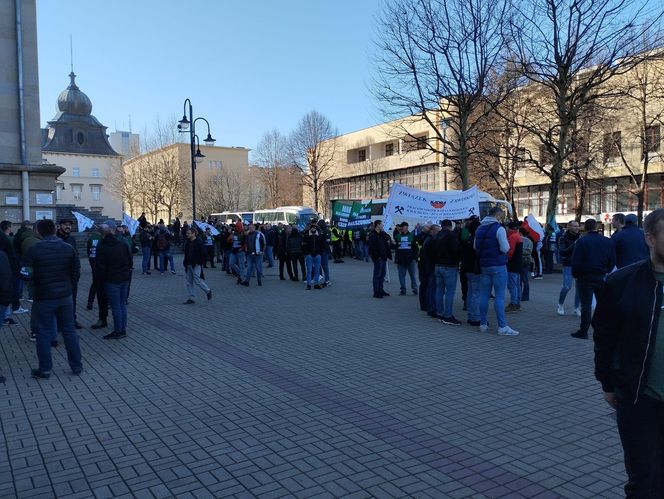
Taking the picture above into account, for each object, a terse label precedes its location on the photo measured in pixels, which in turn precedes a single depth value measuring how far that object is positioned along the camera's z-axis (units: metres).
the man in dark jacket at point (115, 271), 8.81
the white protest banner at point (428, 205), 13.47
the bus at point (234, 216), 48.41
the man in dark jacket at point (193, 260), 12.82
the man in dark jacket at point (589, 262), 8.57
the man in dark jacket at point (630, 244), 8.40
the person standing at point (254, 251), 16.36
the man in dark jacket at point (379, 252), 13.88
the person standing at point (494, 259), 9.10
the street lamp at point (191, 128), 25.00
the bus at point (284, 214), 44.09
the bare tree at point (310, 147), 59.08
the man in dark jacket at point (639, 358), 2.69
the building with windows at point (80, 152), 85.69
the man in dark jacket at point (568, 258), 10.75
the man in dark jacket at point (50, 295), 6.79
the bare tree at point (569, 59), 20.27
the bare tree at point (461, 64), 23.70
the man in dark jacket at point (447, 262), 10.10
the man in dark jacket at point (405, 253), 13.27
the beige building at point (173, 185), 53.06
